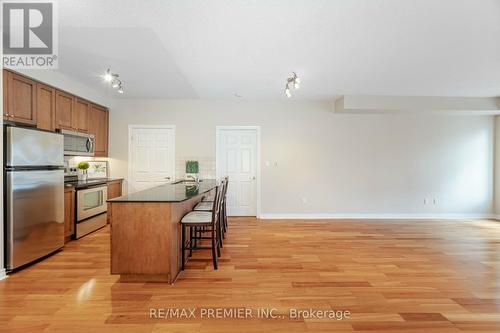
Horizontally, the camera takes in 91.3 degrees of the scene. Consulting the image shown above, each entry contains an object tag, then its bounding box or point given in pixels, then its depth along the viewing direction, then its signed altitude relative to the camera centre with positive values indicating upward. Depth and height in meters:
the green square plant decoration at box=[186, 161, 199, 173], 5.27 -0.04
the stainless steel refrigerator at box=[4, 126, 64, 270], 2.66 -0.36
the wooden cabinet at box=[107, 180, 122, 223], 4.81 -0.51
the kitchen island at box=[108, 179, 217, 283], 2.48 -0.75
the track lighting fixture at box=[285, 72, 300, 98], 3.52 +1.26
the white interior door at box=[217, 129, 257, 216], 5.50 +0.07
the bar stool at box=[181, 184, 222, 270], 2.74 -0.63
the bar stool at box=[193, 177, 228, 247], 3.27 -0.59
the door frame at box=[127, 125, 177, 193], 5.36 +0.55
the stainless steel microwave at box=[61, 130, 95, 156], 4.02 +0.36
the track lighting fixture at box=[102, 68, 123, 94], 3.17 +1.15
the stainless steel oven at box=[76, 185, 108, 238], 3.87 -0.77
